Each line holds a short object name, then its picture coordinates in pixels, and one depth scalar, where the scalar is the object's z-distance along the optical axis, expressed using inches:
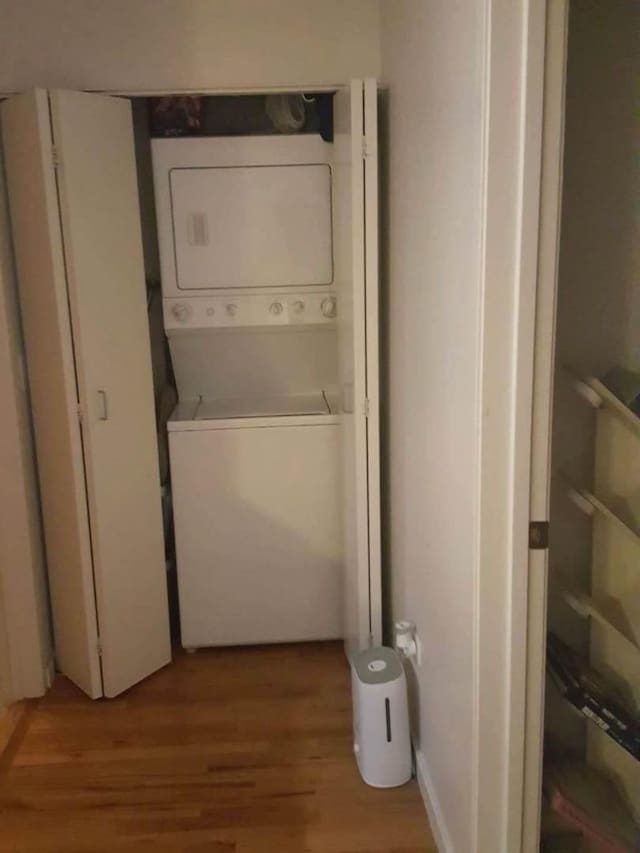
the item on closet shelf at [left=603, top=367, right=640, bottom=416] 70.0
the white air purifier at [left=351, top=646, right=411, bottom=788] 86.4
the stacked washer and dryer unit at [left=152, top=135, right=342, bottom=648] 107.1
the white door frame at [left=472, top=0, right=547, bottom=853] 51.7
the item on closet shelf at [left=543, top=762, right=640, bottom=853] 70.7
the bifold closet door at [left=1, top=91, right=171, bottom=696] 91.4
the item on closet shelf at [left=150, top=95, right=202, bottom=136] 108.8
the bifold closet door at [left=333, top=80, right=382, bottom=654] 87.9
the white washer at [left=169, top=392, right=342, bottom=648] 110.3
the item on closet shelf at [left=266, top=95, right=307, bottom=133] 107.9
